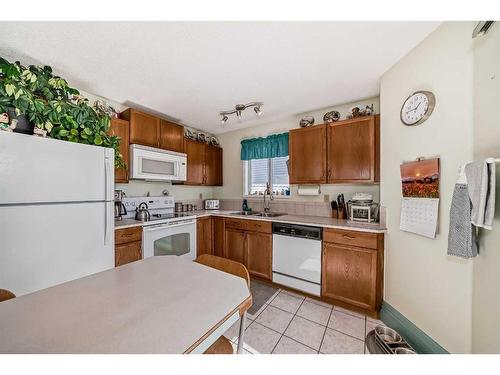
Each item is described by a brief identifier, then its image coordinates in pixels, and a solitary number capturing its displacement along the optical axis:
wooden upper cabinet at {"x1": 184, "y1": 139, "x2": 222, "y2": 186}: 3.06
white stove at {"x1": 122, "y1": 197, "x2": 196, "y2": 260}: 2.15
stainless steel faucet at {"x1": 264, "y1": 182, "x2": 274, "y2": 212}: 3.01
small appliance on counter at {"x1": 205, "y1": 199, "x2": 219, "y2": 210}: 3.45
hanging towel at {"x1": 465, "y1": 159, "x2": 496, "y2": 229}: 0.91
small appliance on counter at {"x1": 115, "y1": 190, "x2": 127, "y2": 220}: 2.24
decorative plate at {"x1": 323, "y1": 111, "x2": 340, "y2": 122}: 2.44
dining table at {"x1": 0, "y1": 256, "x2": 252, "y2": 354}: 0.51
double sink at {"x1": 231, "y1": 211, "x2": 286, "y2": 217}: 2.77
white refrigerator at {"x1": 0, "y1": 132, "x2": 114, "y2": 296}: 1.18
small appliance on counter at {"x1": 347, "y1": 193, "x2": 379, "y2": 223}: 2.09
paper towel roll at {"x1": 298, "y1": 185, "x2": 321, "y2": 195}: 2.62
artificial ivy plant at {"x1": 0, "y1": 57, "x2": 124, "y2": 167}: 1.34
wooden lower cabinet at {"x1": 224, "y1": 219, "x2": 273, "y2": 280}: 2.41
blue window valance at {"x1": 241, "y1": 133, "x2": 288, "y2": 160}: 2.92
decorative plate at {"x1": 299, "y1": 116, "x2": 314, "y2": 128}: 2.61
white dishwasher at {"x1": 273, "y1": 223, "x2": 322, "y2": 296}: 2.06
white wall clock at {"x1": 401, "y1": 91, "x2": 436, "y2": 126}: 1.37
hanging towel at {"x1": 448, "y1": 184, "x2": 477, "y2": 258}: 1.03
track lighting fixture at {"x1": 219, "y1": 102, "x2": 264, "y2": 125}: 2.30
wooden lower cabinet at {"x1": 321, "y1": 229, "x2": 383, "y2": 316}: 1.77
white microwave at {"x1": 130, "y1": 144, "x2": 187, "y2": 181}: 2.32
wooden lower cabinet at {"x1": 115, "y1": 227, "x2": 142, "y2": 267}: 1.88
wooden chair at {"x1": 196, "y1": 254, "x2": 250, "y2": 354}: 0.92
